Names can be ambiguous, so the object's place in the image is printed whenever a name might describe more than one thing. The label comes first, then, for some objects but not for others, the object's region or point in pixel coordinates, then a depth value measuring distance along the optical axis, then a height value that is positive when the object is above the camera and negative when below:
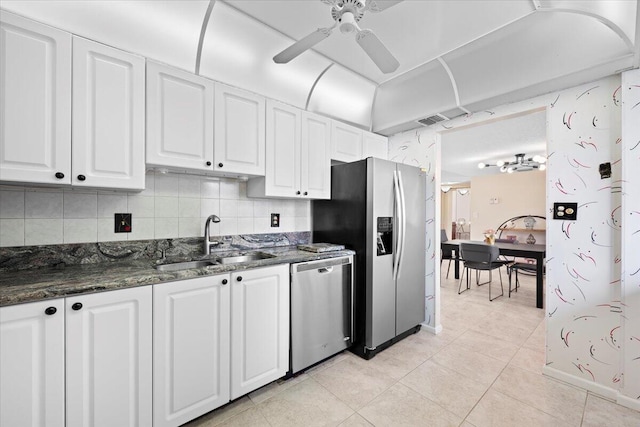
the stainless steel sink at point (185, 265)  1.86 -0.37
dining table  3.64 -0.56
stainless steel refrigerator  2.34 -0.22
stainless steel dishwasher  2.02 -0.78
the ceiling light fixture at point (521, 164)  5.26 +0.99
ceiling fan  1.31 +0.98
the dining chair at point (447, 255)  4.92 -0.77
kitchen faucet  2.05 -0.14
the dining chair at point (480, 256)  3.93 -0.64
